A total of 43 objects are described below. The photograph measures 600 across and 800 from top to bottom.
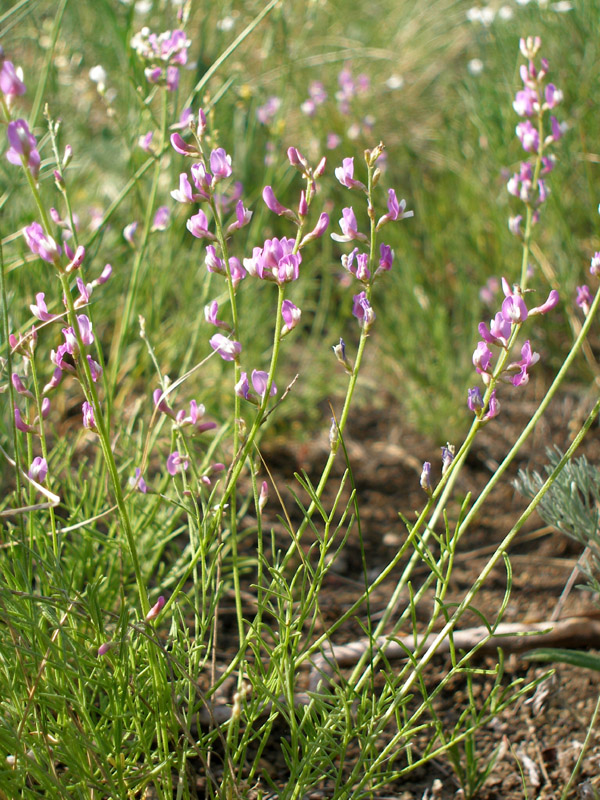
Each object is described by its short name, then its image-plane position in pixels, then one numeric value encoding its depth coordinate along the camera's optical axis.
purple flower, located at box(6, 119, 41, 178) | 0.45
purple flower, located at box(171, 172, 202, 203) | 0.49
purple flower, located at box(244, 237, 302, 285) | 0.49
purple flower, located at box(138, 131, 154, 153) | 0.60
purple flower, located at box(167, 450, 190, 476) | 0.53
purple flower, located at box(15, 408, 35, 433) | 0.50
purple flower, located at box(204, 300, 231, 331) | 0.49
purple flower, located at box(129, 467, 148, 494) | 0.53
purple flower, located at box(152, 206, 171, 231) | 0.62
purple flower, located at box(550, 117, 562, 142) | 0.59
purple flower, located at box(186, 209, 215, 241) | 0.50
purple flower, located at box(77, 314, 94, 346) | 0.50
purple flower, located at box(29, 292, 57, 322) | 0.50
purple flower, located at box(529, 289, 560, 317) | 0.49
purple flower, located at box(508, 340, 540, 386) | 0.49
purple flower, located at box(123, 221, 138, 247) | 0.60
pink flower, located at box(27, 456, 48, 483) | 0.50
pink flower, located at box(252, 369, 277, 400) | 0.49
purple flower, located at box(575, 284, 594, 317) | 0.52
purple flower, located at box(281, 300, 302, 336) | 0.49
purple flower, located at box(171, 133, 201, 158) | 0.49
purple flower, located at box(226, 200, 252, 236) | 0.50
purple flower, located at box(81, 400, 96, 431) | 0.50
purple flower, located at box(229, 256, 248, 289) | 0.50
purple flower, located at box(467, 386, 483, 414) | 0.49
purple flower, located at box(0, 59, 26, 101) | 0.45
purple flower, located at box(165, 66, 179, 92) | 0.57
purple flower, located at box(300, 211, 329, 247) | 0.49
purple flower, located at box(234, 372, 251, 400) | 0.49
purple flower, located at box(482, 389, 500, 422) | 0.49
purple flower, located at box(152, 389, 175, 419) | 0.51
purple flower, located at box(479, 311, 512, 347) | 0.50
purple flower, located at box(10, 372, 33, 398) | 0.49
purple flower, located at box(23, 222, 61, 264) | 0.46
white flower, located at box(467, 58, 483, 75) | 1.16
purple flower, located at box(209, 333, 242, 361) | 0.49
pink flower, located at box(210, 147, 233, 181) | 0.49
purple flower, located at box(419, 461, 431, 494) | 0.50
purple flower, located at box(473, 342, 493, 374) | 0.49
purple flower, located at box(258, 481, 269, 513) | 0.50
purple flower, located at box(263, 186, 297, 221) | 0.49
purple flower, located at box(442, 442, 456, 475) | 0.50
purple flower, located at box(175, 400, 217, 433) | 0.51
